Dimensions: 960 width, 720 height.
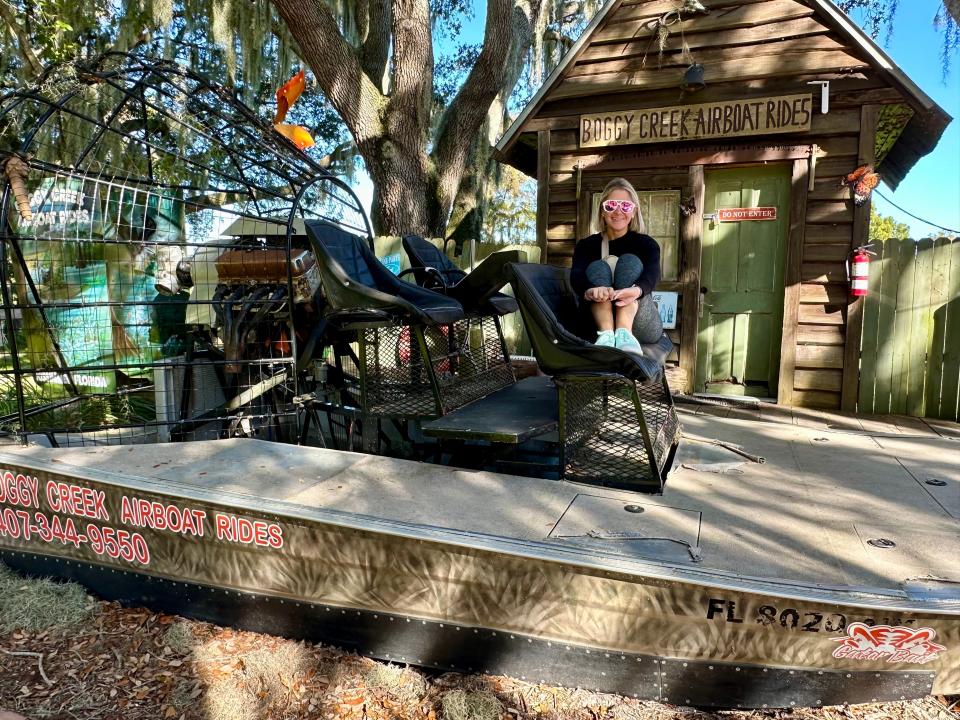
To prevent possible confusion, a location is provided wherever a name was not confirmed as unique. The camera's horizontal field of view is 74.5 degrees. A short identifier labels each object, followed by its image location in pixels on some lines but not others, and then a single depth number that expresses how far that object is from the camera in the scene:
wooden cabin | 5.42
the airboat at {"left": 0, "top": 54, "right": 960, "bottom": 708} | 1.93
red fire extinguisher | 5.32
